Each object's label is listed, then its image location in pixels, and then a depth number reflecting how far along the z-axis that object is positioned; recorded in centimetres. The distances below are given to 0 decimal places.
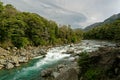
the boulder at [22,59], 1390
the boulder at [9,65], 1199
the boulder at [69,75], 585
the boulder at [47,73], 907
